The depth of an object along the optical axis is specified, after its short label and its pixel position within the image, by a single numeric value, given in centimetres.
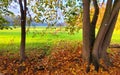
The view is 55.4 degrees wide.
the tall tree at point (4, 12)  575
